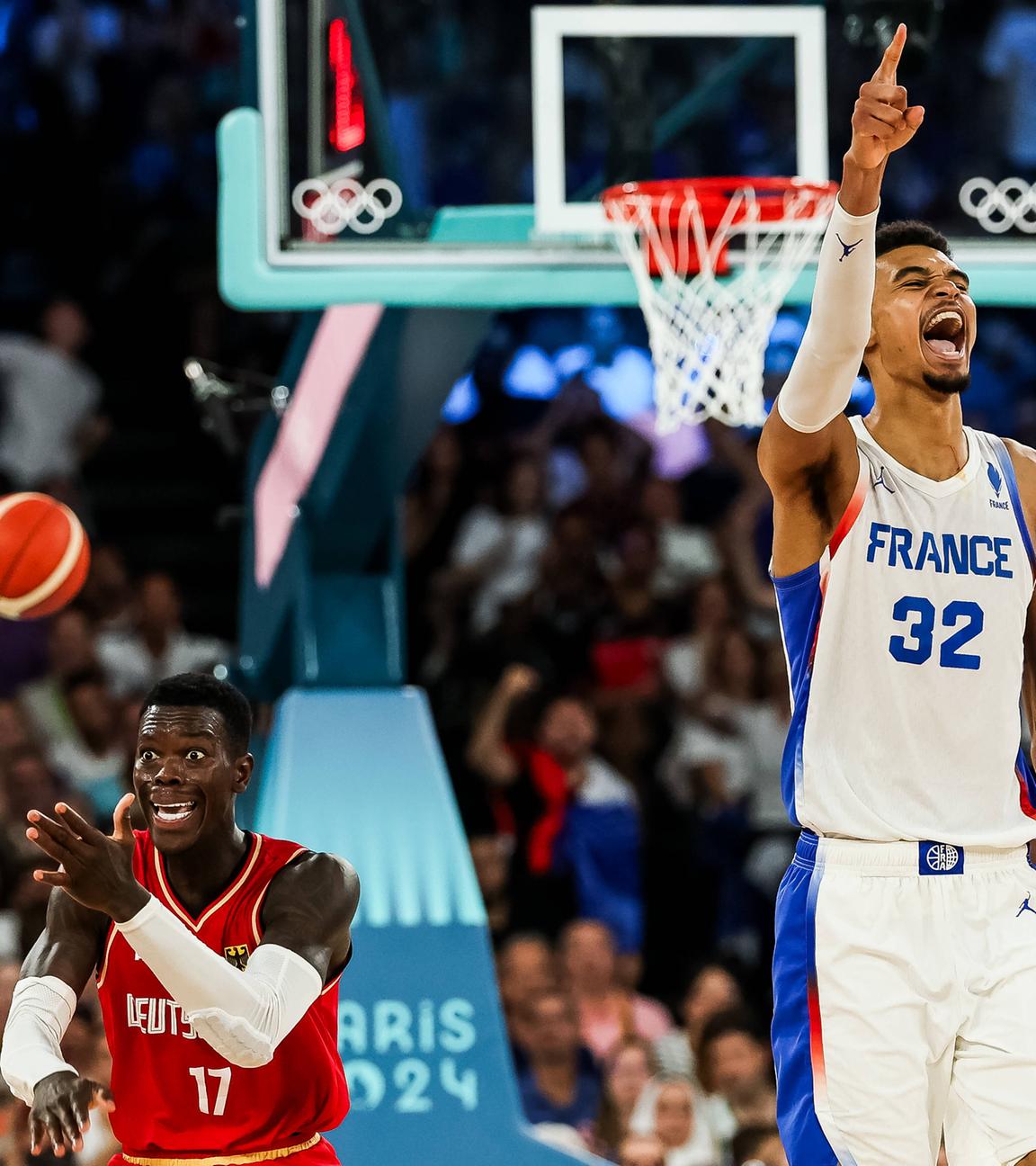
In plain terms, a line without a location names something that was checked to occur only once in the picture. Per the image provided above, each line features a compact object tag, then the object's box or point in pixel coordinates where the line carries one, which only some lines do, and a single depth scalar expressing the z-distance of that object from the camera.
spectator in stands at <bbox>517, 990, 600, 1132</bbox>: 14.67
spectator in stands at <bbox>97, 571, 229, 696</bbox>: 19.14
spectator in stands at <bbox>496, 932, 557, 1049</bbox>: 15.10
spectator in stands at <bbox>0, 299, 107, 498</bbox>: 20.45
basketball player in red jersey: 7.91
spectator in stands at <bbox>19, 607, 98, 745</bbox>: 18.34
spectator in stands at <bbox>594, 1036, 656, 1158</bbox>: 14.02
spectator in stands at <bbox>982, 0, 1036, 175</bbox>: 18.48
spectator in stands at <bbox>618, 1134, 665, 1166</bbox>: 13.62
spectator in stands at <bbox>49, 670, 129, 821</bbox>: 17.98
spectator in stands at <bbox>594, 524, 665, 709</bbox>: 19.22
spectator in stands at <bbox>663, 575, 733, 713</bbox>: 19.34
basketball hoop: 11.90
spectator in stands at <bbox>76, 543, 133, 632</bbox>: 19.62
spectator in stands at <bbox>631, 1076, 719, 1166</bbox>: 13.67
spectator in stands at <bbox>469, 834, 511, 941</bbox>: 16.84
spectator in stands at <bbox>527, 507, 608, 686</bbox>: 19.47
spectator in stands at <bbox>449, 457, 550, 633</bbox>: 19.95
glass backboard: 12.02
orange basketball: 11.70
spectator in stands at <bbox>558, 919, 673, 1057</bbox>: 15.27
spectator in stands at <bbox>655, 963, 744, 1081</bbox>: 14.75
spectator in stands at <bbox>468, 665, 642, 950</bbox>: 17.08
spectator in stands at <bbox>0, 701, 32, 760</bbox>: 17.39
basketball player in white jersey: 7.04
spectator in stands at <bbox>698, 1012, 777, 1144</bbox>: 13.87
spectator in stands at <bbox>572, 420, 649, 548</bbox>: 20.42
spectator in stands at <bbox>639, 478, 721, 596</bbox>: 20.22
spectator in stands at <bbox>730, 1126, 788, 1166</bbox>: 13.45
